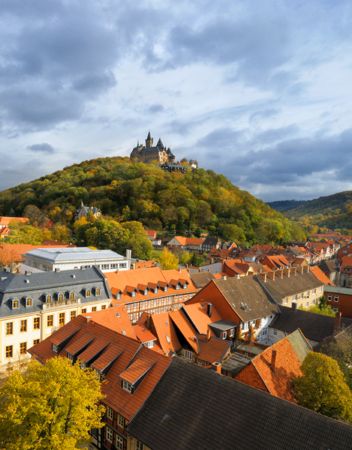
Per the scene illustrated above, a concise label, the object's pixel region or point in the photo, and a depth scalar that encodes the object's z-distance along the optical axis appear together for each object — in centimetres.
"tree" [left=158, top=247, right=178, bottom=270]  6962
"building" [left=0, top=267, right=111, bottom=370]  3250
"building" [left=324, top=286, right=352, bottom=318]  5291
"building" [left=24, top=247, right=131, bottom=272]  5462
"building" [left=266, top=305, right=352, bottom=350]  3469
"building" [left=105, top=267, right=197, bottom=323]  4438
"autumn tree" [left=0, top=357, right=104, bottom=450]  1487
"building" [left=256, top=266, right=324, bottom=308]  4581
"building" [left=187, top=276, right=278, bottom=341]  3662
